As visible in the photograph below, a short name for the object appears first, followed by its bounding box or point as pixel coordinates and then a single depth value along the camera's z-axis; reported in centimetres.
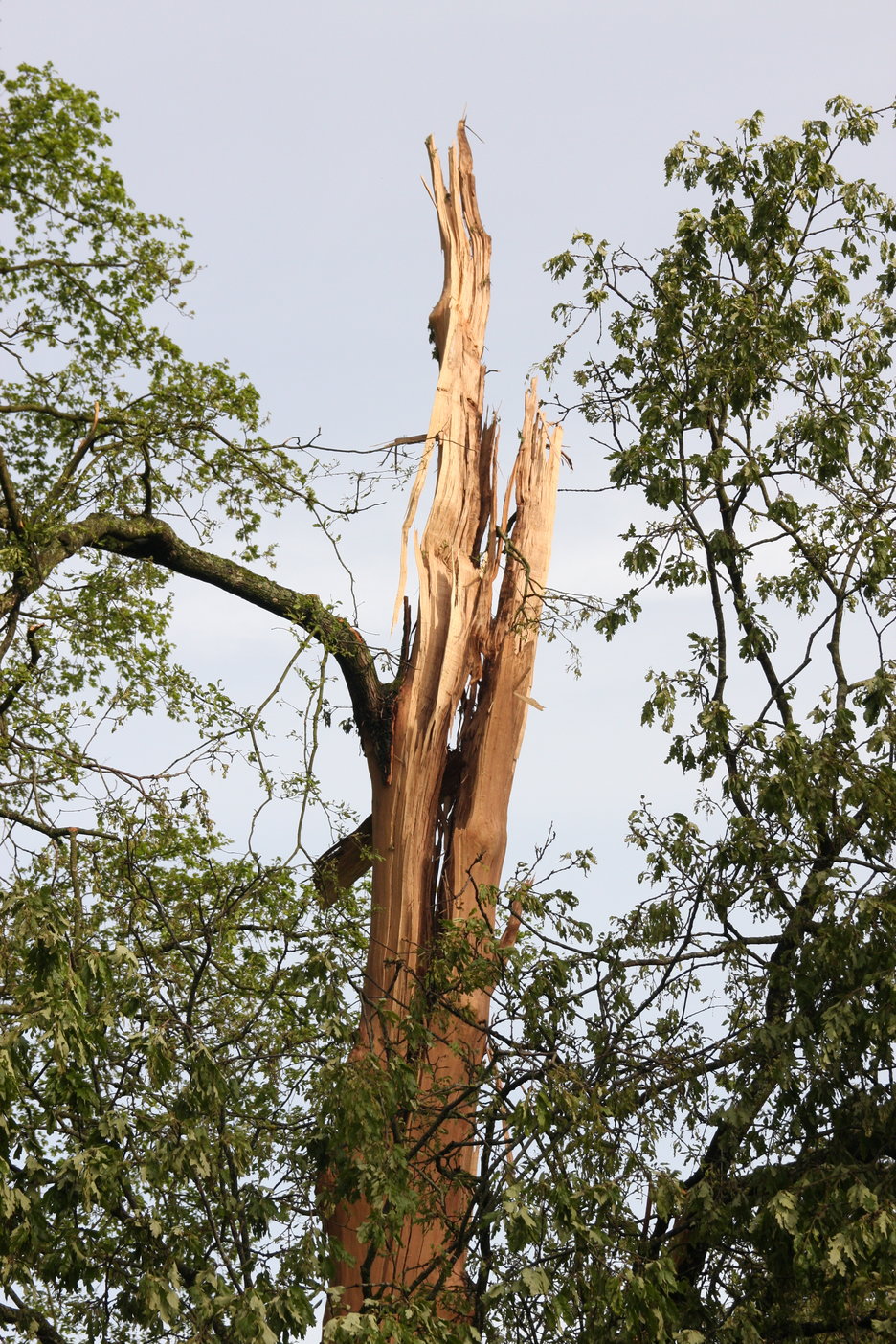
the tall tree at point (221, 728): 1130
